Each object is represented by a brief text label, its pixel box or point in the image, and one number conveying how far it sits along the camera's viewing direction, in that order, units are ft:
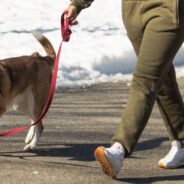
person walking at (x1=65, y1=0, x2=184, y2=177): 31.77
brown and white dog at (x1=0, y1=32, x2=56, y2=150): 40.68
